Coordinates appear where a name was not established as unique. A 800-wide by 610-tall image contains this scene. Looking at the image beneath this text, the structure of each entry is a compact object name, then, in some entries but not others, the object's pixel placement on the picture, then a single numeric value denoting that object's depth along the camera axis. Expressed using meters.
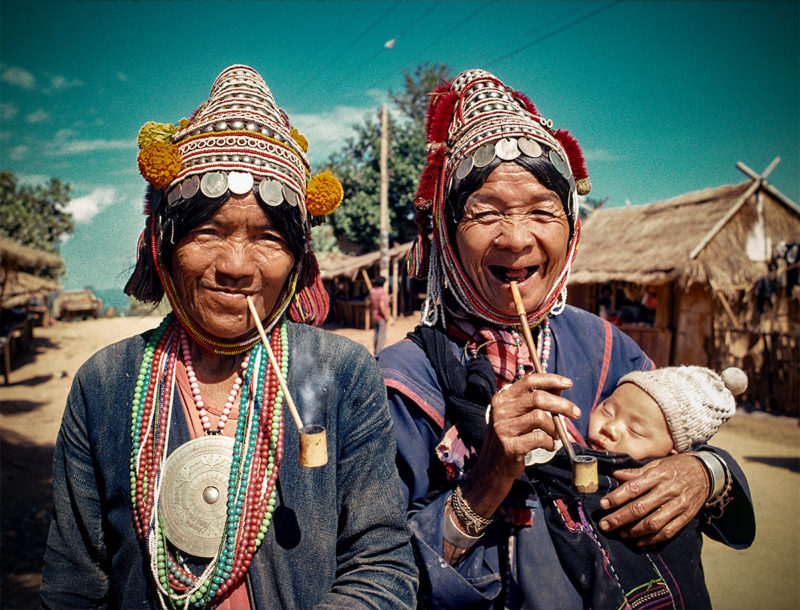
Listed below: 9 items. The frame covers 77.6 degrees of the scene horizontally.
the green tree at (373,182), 22.27
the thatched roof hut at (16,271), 12.25
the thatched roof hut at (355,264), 18.60
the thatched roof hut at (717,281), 9.62
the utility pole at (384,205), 15.77
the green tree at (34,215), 23.22
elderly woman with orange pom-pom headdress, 1.47
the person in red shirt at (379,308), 12.11
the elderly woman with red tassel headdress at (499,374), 1.63
